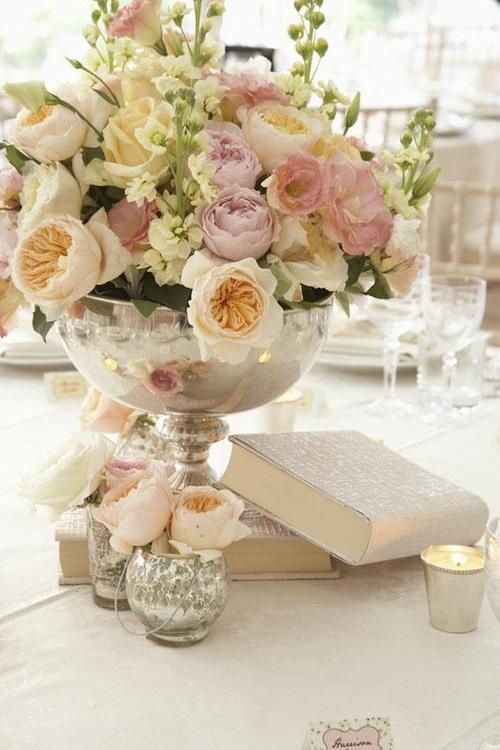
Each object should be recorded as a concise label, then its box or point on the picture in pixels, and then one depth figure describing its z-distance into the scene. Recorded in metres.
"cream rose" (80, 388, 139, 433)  2.22
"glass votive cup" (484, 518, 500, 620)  1.82
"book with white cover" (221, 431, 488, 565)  1.97
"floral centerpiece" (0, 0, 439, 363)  1.86
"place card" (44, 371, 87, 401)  2.58
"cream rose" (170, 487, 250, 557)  1.86
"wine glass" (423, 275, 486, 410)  2.52
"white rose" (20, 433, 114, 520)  1.91
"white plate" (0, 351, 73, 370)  2.69
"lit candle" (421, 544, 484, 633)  1.92
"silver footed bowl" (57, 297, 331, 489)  1.97
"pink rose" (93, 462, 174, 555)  1.86
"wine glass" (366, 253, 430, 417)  2.56
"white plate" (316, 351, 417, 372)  2.72
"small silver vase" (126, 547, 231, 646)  1.86
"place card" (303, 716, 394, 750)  1.73
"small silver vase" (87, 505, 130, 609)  1.94
